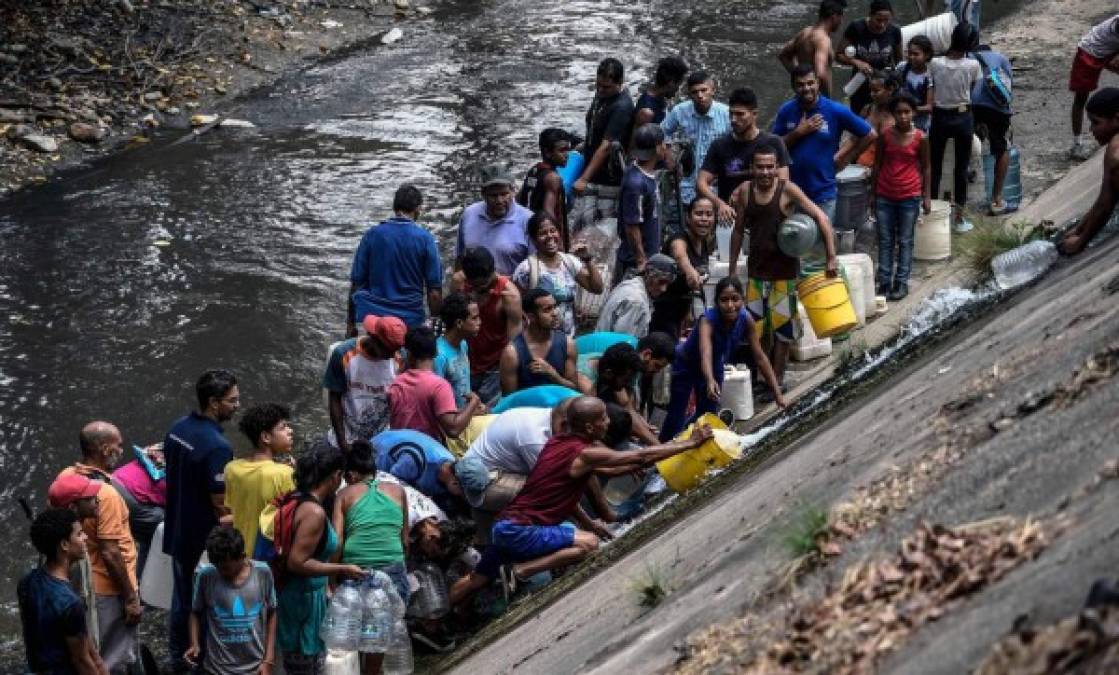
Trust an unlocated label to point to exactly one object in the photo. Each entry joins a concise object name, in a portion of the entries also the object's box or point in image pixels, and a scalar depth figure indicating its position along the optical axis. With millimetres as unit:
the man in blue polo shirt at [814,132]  22719
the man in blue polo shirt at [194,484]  16062
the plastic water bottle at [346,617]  15492
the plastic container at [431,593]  16594
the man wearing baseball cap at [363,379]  18234
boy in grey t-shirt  14914
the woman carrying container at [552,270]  20094
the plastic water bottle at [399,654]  15766
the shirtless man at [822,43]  26234
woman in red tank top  22625
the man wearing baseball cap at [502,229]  21125
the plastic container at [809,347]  22156
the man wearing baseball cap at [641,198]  21984
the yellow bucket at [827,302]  20703
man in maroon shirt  15984
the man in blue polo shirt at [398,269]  20312
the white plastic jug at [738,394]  20156
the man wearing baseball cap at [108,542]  15781
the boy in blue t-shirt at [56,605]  14234
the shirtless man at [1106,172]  15867
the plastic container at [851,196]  24250
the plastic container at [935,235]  24500
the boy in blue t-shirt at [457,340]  18531
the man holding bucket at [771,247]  20469
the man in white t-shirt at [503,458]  17203
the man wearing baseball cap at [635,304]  20266
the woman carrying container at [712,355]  19312
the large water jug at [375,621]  15555
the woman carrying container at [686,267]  20625
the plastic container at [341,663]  15562
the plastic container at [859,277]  22234
